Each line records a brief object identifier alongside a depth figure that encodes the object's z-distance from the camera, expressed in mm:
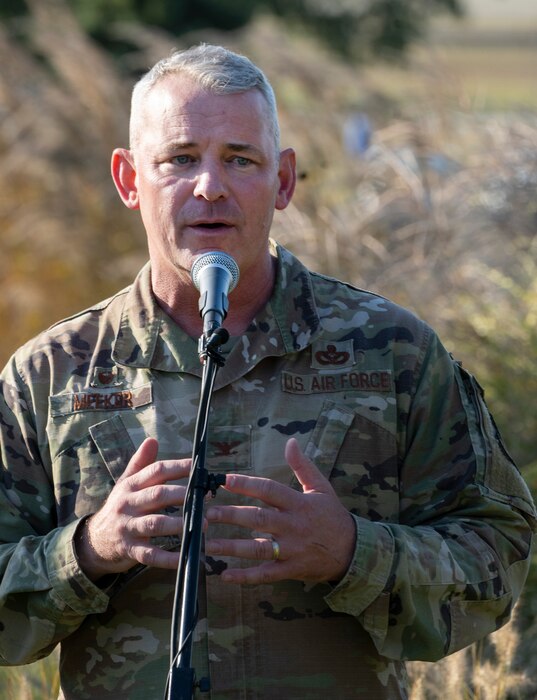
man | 5973
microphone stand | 4367
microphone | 4937
